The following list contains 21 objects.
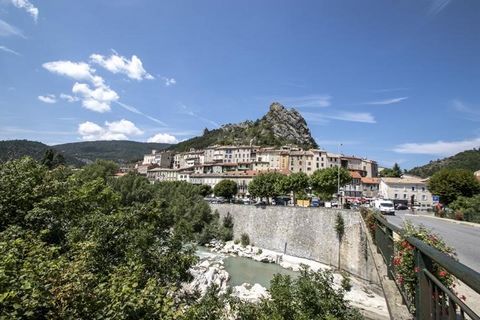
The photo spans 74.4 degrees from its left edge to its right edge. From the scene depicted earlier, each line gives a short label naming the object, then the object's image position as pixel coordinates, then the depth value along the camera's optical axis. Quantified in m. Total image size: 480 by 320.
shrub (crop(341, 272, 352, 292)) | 10.63
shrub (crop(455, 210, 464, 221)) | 29.32
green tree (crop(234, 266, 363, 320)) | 9.83
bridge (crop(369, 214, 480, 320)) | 1.71
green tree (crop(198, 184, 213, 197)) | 75.06
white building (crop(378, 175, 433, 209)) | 65.19
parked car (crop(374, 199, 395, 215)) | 32.78
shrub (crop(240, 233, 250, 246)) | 43.94
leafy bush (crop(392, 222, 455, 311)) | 4.36
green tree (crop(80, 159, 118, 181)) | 54.74
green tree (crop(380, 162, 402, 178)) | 107.56
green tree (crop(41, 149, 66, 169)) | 78.85
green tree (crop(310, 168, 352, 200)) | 50.28
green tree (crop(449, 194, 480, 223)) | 28.34
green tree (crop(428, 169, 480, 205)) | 38.62
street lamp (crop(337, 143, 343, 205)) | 46.97
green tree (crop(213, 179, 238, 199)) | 68.92
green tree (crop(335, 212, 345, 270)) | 31.86
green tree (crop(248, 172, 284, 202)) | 54.69
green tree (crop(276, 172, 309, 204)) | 53.81
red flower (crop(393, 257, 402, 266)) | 4.84
